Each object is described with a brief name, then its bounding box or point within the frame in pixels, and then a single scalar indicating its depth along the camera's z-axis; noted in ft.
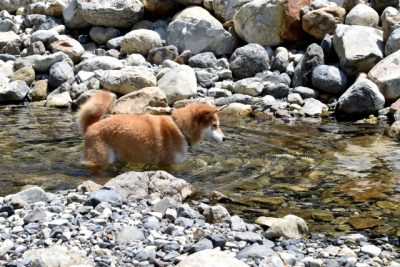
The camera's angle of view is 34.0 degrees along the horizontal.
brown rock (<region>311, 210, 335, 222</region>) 22.02
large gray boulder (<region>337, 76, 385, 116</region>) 41.04
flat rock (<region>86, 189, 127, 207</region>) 20.51
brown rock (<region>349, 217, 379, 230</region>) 21.34
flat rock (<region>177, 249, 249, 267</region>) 15.40
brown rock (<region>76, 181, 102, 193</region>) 22.61
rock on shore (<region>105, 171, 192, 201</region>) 22.65
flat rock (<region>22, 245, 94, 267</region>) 15.56
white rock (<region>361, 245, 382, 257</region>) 18.65
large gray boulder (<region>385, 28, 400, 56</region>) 44.50
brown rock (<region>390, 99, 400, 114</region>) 40.32
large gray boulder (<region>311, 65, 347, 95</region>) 44.93
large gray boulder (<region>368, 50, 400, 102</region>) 42.24
